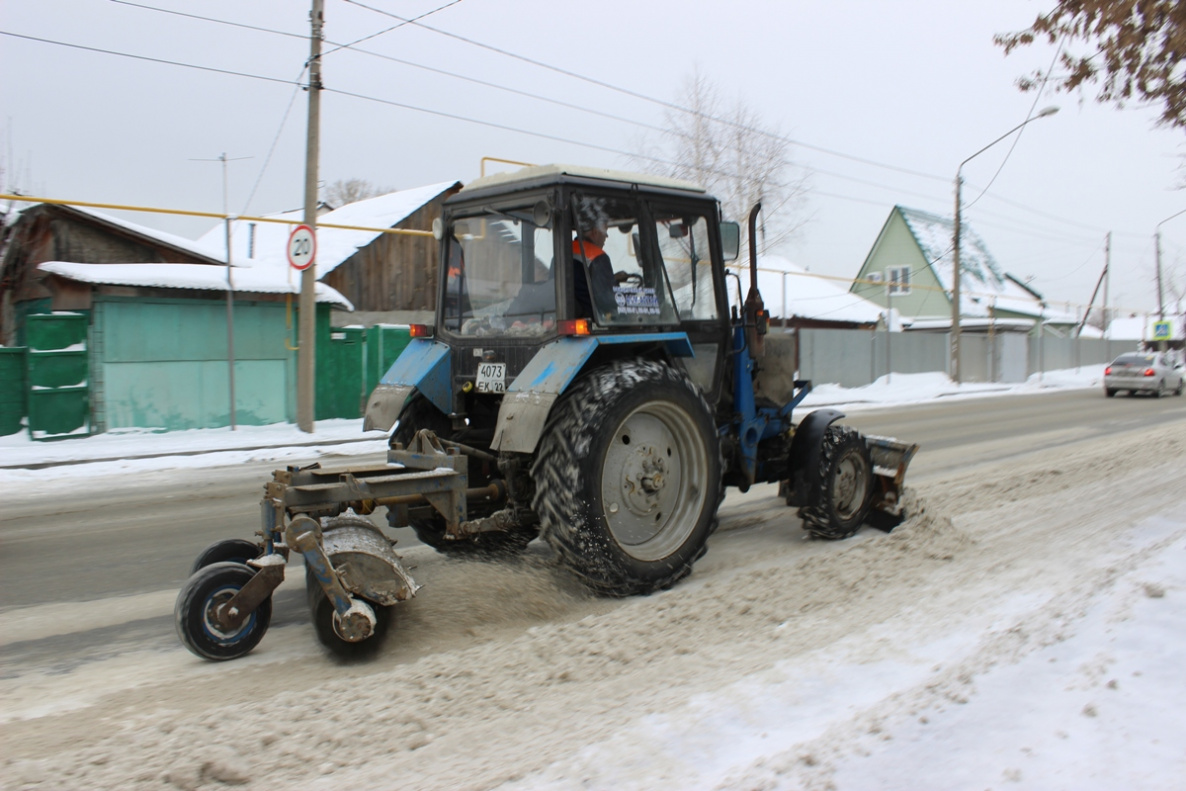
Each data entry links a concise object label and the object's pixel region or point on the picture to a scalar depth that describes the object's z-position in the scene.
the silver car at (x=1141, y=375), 23.42
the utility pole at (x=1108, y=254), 50.84
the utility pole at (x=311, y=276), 13.12
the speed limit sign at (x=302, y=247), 12.44
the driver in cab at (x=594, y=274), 4.78
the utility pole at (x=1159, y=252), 52.82
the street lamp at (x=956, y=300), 27.36
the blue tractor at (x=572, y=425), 3.90
